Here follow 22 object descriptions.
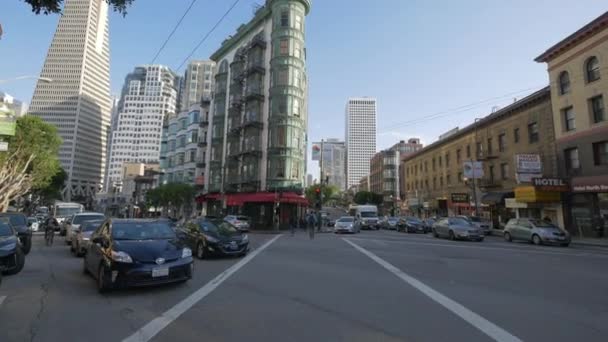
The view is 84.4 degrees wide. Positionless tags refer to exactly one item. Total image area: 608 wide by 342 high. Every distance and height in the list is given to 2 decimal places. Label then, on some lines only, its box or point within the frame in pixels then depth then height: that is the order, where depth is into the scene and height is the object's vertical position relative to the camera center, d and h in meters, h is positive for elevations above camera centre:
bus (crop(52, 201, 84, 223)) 30.09 -0.56
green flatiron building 38.69 +10.32
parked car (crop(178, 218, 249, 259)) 12.31 -1.31
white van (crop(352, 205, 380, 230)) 37.12 -1.24
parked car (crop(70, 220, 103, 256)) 13.14 -1.32
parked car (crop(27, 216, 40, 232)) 29.58 -1.96
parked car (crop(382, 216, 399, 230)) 38.37 -1.96
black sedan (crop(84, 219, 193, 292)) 6.87 -1.13
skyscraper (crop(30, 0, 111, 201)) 91.44 +35.53
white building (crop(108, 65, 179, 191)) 151.25 +36.82
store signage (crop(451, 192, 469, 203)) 38.25 +1.02
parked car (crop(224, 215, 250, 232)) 30.07 -1.50
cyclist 17.09 -1.33
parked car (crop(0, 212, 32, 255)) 13.11 -1.06
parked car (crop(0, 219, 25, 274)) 7.83 -1.22
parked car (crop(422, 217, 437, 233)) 33.44 -1.85
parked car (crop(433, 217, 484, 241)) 22.19 -1.56
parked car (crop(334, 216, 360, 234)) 28.50 -1.72
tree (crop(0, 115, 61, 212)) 35.94 +5.04
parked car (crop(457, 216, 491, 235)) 28.73 -1.40
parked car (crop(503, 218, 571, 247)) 19.44 -1.51
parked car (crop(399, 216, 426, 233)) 32.69 -1.90
